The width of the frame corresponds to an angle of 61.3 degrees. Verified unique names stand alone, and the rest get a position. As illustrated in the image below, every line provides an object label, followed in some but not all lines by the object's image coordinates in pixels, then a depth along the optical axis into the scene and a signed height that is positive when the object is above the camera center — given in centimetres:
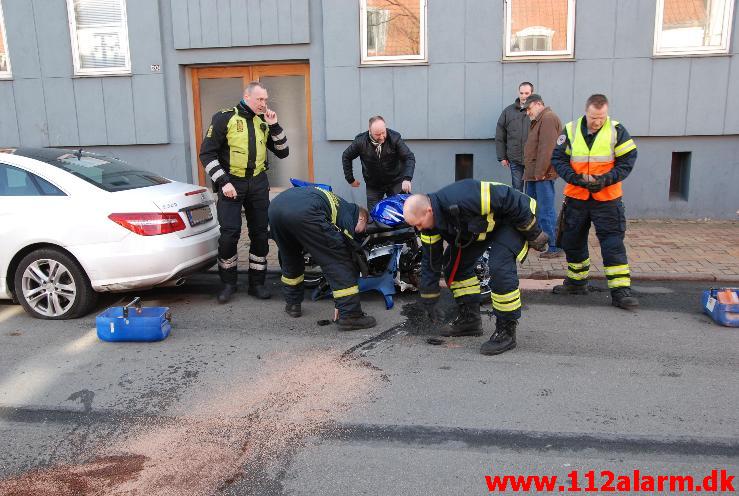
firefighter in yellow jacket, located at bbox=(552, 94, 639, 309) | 566 -62
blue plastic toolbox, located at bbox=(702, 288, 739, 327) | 512 -166
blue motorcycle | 580 -132
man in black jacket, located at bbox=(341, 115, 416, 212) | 698 -55
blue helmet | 578 -92
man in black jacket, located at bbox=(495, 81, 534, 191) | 831 -34
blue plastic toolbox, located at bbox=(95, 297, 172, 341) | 495 -164
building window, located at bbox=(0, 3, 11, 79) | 1051 +104
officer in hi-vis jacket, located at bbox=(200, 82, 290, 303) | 601 -58
